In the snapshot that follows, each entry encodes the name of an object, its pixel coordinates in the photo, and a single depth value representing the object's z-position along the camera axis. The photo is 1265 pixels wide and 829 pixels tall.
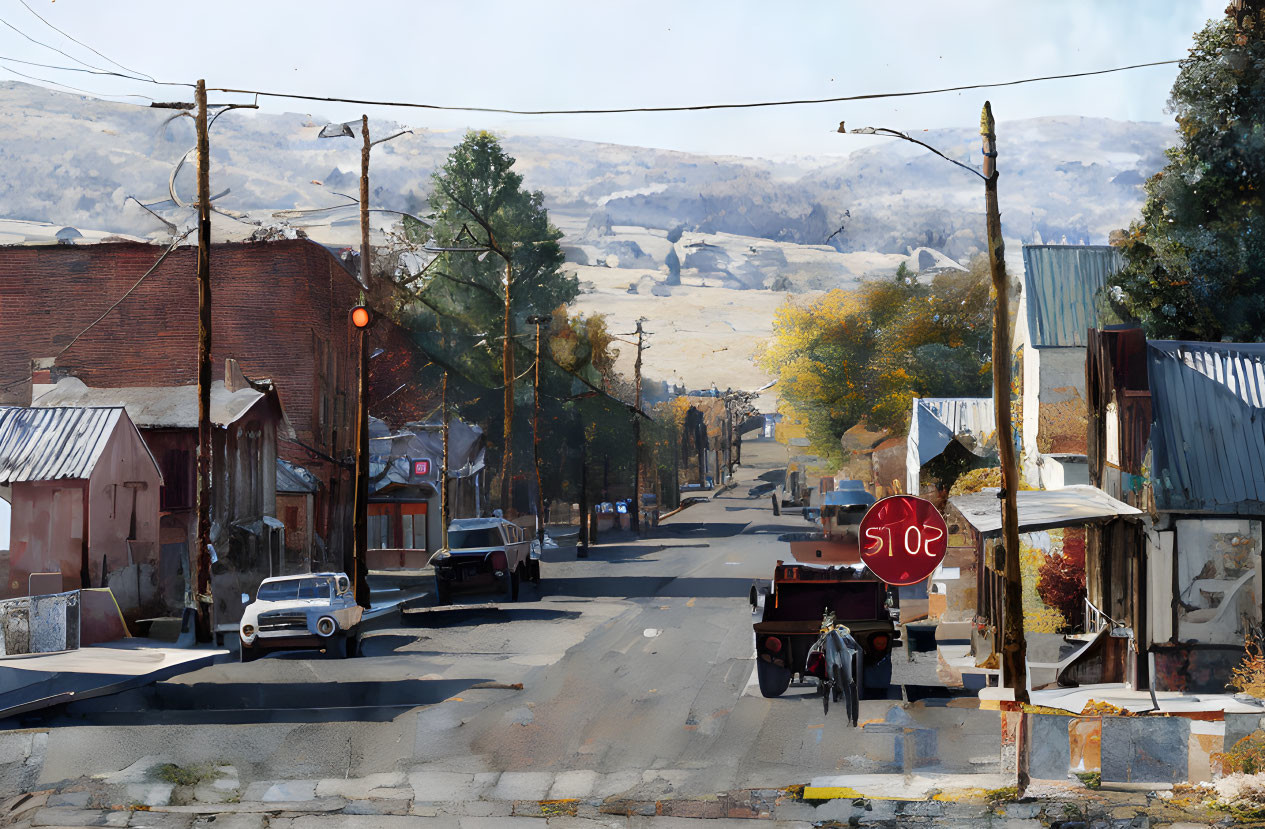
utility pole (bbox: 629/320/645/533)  79.00
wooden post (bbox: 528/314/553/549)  61.16
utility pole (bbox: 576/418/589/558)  60.03
